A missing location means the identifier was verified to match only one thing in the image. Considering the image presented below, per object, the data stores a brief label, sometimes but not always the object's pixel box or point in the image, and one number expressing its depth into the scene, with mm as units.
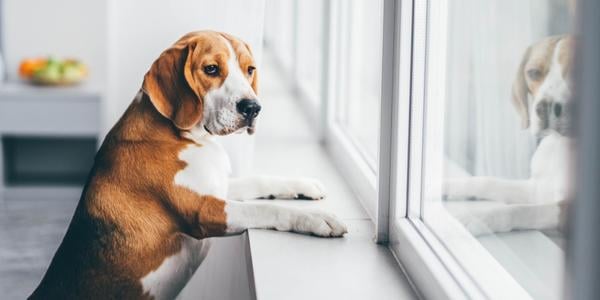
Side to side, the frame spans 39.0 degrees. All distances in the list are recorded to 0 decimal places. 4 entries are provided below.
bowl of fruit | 3711
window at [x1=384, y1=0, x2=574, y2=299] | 854
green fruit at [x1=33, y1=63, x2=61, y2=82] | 3703
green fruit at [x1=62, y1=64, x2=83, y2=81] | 3736
